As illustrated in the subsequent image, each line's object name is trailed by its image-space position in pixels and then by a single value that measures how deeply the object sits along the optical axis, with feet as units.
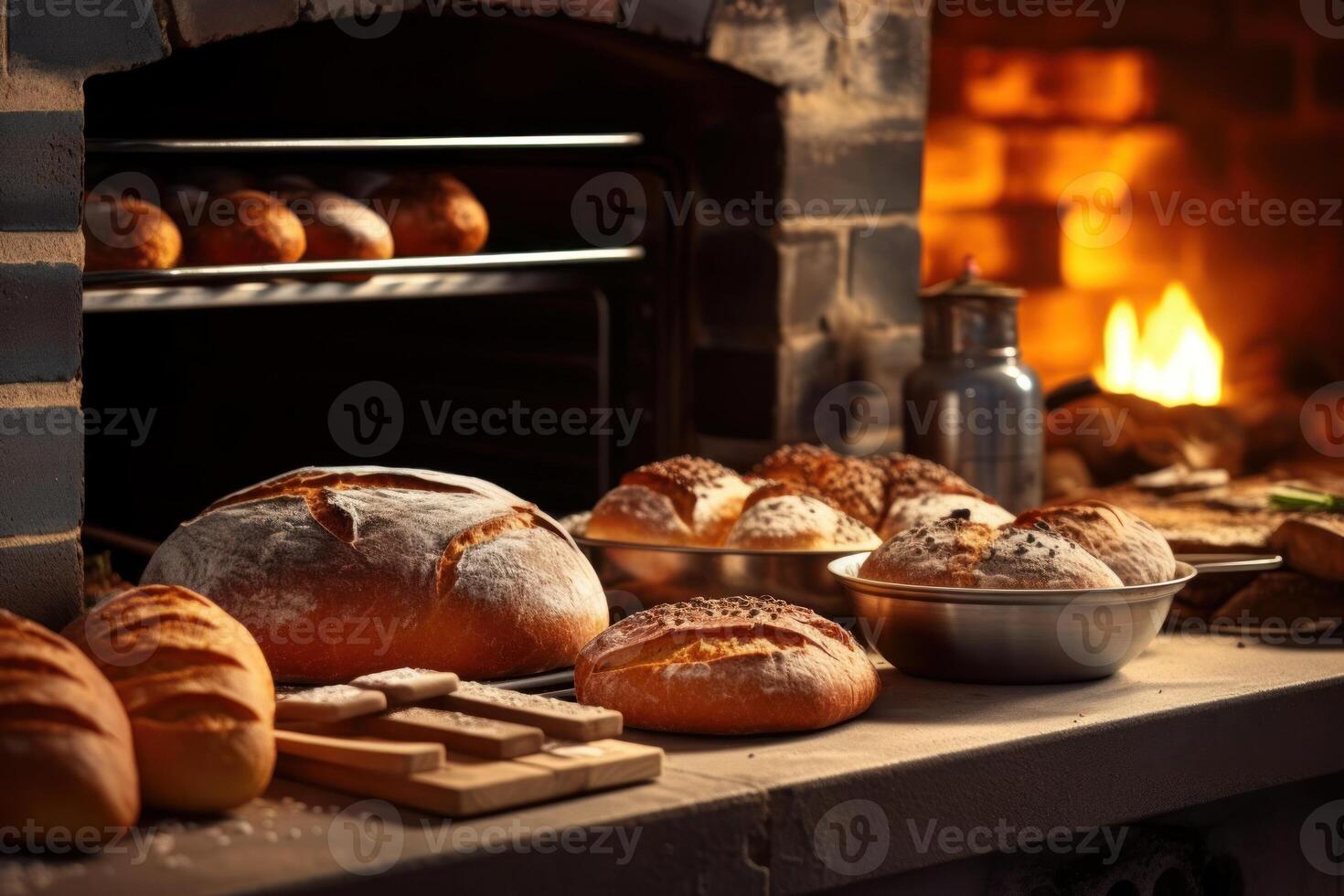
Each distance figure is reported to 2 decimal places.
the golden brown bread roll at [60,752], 4.38
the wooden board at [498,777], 4.73
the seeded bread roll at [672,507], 7.39
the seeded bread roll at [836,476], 7.84
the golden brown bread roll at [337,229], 8.39
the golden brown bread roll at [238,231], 8.11
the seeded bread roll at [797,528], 7.04
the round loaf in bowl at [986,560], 6.20
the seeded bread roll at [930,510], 7.39
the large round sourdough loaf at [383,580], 5.98
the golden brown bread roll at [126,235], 7.55
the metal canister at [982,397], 9.11
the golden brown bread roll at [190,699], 4.69
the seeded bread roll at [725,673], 5.56
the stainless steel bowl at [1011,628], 6.15
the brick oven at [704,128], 8.82
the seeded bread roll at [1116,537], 6.54
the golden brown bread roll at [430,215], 8.77
